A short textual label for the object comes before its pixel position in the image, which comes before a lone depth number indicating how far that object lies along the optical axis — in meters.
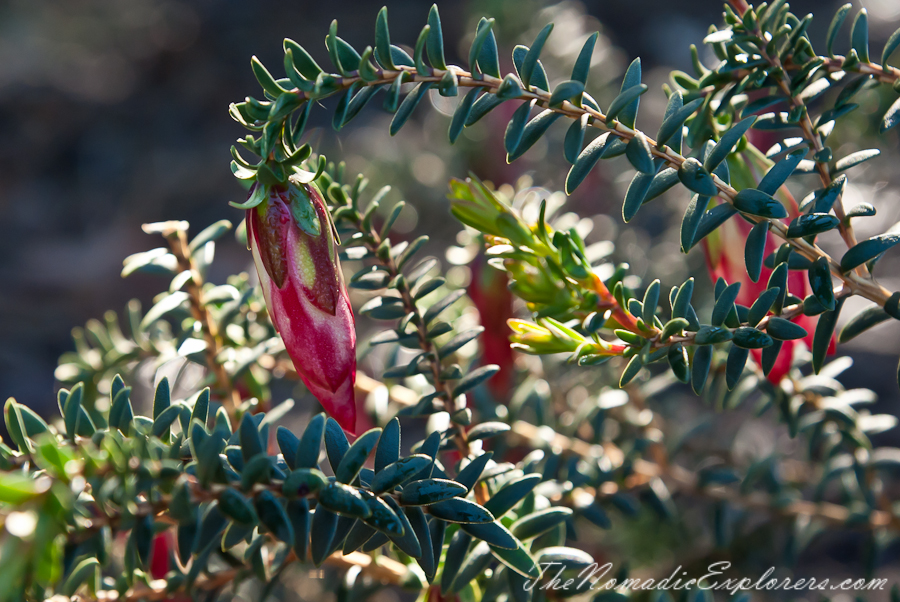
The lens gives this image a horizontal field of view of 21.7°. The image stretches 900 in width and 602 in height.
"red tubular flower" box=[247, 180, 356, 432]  0.41
